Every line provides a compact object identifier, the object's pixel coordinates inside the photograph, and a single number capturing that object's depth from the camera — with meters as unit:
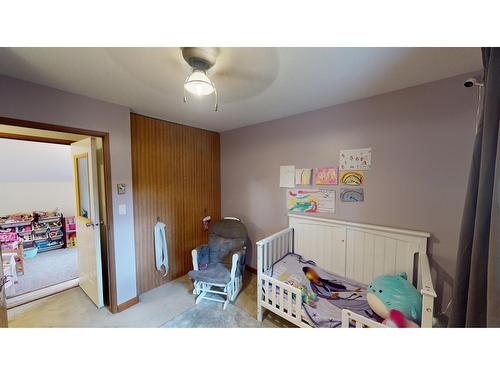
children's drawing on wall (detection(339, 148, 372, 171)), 1.73
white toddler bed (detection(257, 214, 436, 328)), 1.43
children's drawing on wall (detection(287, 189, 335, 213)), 1.98
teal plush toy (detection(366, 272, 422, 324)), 1.20
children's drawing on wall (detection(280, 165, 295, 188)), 2.21
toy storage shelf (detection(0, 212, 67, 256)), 3.29
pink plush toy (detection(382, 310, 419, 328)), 1.14
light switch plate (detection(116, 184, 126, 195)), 1.85
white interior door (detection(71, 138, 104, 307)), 1.84
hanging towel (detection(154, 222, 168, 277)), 2.25
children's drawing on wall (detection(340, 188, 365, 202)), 1.79
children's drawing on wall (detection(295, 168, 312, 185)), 2.09
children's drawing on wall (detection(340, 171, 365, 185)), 1.78
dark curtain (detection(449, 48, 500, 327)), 0.60
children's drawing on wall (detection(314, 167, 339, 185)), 1.92
